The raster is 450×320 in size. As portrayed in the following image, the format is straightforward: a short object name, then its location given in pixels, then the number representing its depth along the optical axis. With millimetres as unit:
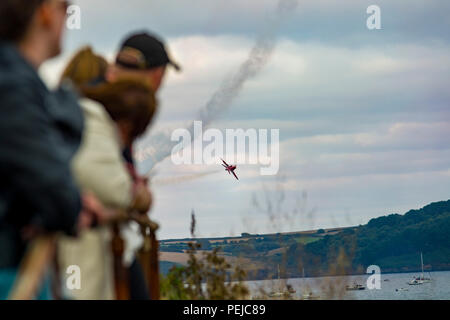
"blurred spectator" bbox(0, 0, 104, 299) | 4463
